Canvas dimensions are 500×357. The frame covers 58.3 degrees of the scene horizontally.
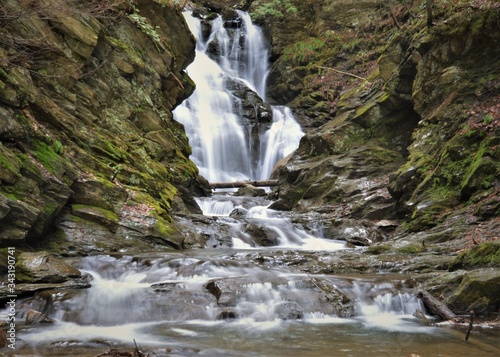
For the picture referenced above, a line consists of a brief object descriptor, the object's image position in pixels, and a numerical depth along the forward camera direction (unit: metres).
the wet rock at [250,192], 18.27
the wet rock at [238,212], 15.25
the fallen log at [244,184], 19.48
